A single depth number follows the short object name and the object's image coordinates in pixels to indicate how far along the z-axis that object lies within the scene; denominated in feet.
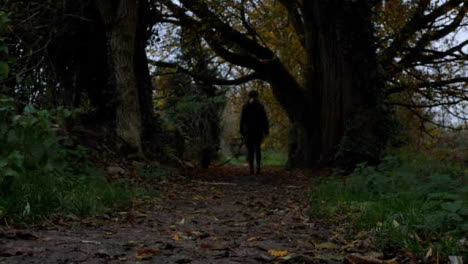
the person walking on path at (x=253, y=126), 39.52
